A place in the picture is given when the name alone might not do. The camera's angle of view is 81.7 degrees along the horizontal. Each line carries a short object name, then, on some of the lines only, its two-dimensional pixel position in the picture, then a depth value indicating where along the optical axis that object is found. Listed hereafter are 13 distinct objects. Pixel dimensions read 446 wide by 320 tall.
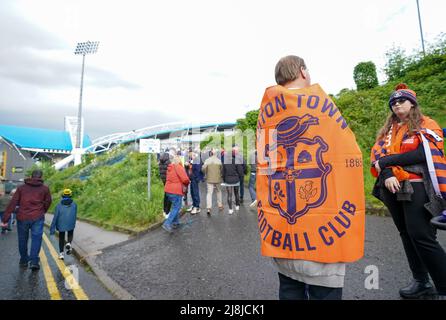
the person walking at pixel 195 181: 8.69
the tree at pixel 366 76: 17.03
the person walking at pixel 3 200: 8.23
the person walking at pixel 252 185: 8.89
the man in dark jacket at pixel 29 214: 4.95
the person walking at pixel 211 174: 8.28
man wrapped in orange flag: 1.41
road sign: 7.86
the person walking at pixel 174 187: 6.54
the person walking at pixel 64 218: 5.41
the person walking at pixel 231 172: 8.19
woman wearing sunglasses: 2.10
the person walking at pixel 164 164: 8.88
